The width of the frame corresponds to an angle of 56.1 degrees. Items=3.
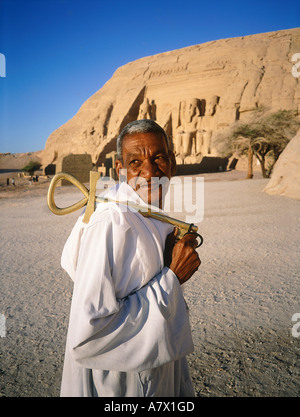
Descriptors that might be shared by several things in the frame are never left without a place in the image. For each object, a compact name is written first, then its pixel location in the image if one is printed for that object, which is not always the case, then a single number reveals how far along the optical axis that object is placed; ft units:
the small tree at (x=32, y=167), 129.33
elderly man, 2.66
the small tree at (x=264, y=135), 55.16
